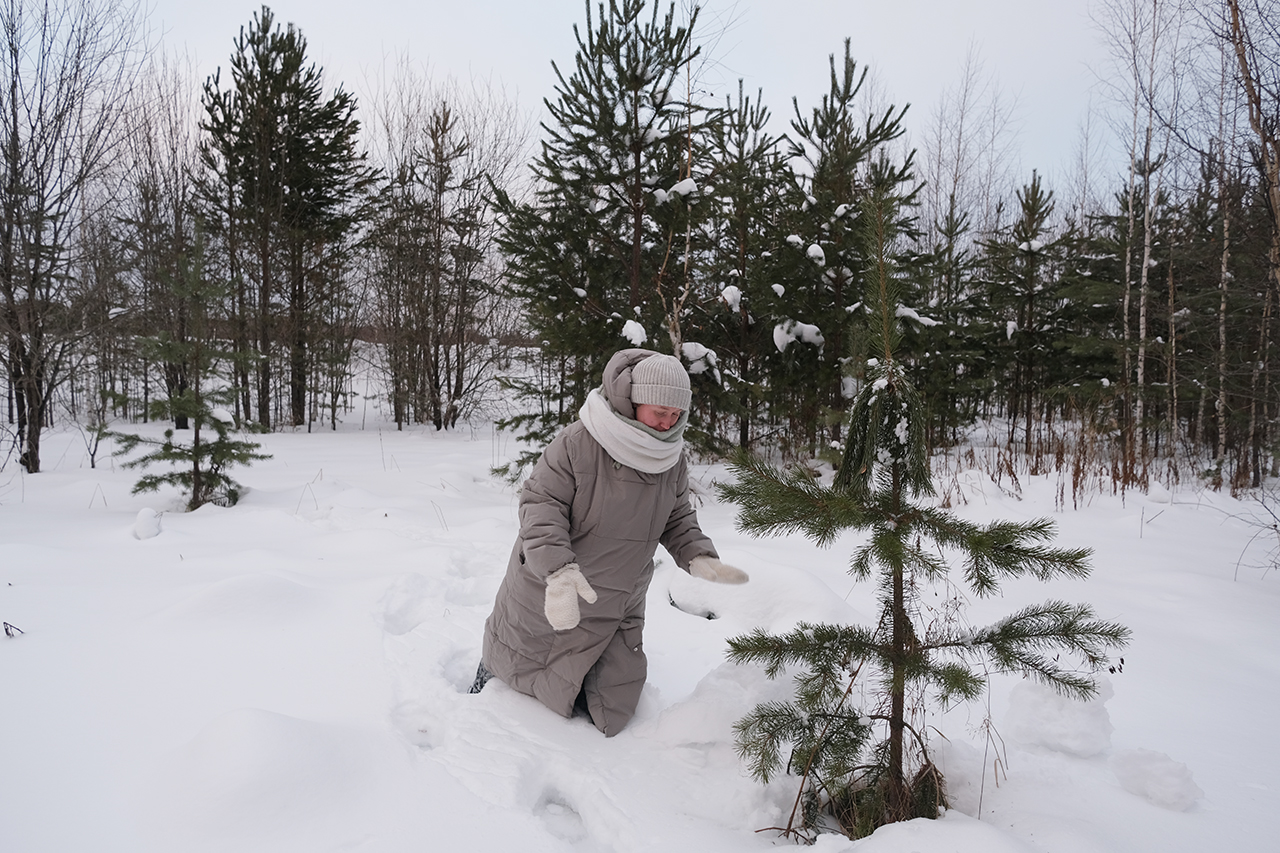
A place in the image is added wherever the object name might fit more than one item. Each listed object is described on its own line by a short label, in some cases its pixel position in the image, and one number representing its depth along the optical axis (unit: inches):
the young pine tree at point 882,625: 74.4
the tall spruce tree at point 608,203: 269.4
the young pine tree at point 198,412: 250.1
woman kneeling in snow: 96.3
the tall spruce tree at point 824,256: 342.6
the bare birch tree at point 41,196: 300.0
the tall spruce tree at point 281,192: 563.5
